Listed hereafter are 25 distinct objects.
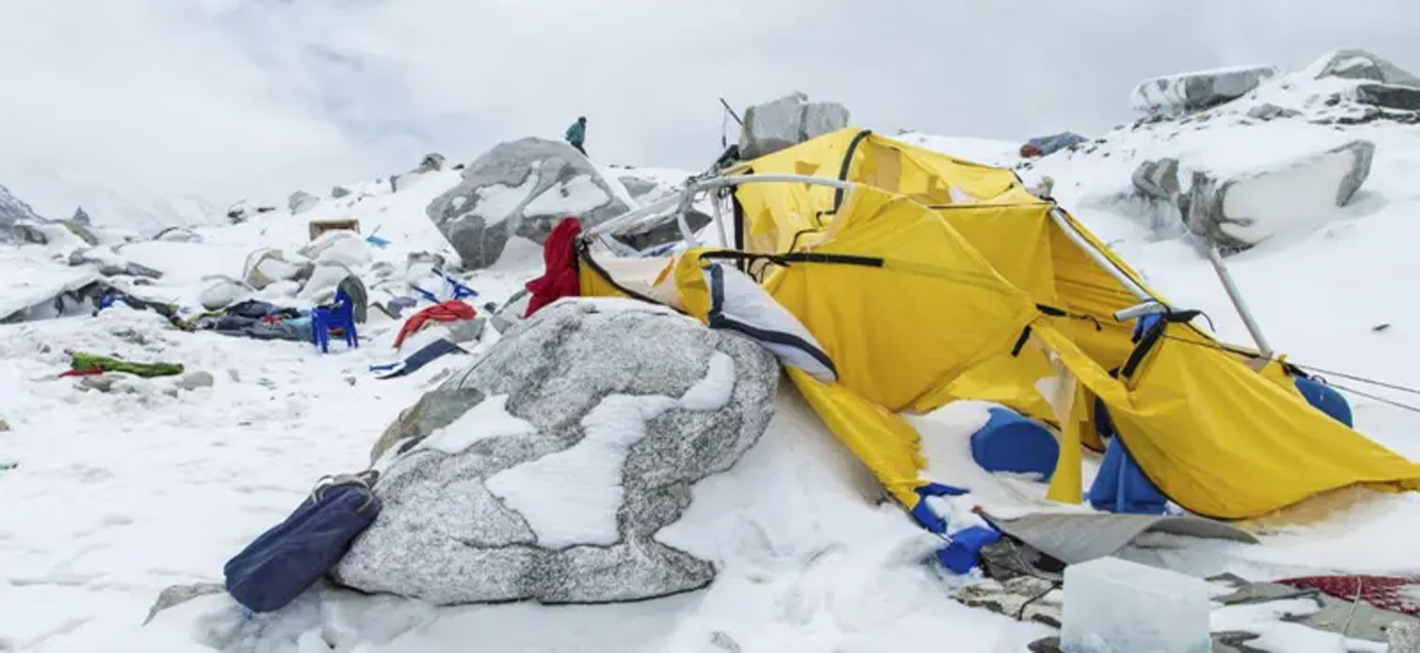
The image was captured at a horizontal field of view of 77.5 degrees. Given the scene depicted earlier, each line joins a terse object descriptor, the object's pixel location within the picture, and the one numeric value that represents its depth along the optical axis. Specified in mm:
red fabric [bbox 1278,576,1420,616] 2492
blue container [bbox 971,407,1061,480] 4336
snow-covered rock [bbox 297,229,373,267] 13906
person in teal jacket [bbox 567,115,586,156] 16031
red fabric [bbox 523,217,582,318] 5125
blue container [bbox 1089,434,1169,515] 3861
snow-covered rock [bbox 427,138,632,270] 13297
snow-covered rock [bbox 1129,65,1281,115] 16016
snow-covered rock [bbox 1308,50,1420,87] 13477
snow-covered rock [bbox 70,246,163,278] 12695
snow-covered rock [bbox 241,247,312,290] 12609
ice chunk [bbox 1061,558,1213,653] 2154
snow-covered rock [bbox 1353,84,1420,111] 11500
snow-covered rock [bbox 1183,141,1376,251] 8367
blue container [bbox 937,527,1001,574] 3217
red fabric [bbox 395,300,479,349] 8953
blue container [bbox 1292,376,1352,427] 4367
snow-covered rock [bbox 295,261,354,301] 11734
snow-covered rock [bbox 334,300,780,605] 2920
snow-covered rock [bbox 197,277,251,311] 11125
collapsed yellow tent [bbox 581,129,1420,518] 3703
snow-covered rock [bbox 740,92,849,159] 14938
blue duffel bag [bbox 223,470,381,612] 2848
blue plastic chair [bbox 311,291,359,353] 8766
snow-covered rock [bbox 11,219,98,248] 15648
